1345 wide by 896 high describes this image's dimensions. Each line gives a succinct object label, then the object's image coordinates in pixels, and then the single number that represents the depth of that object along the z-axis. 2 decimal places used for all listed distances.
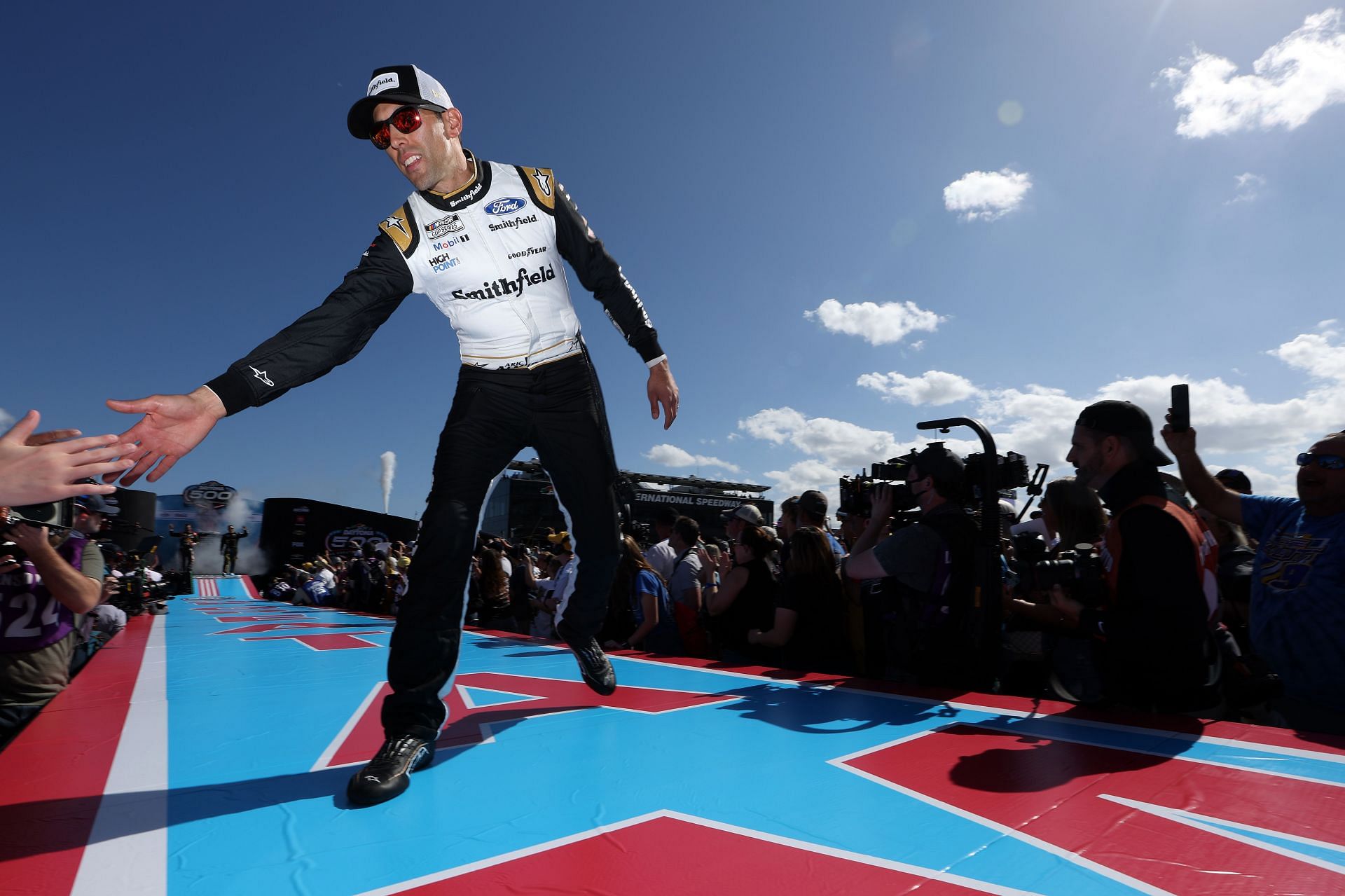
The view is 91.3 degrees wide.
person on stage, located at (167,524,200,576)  24.69
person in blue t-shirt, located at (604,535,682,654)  5.16
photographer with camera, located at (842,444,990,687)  2.94
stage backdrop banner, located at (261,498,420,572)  29.92
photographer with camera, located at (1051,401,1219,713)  2.21
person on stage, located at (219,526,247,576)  29.14
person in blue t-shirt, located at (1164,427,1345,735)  2.19
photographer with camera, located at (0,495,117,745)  2.91
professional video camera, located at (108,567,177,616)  9.10
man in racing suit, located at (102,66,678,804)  1.87
